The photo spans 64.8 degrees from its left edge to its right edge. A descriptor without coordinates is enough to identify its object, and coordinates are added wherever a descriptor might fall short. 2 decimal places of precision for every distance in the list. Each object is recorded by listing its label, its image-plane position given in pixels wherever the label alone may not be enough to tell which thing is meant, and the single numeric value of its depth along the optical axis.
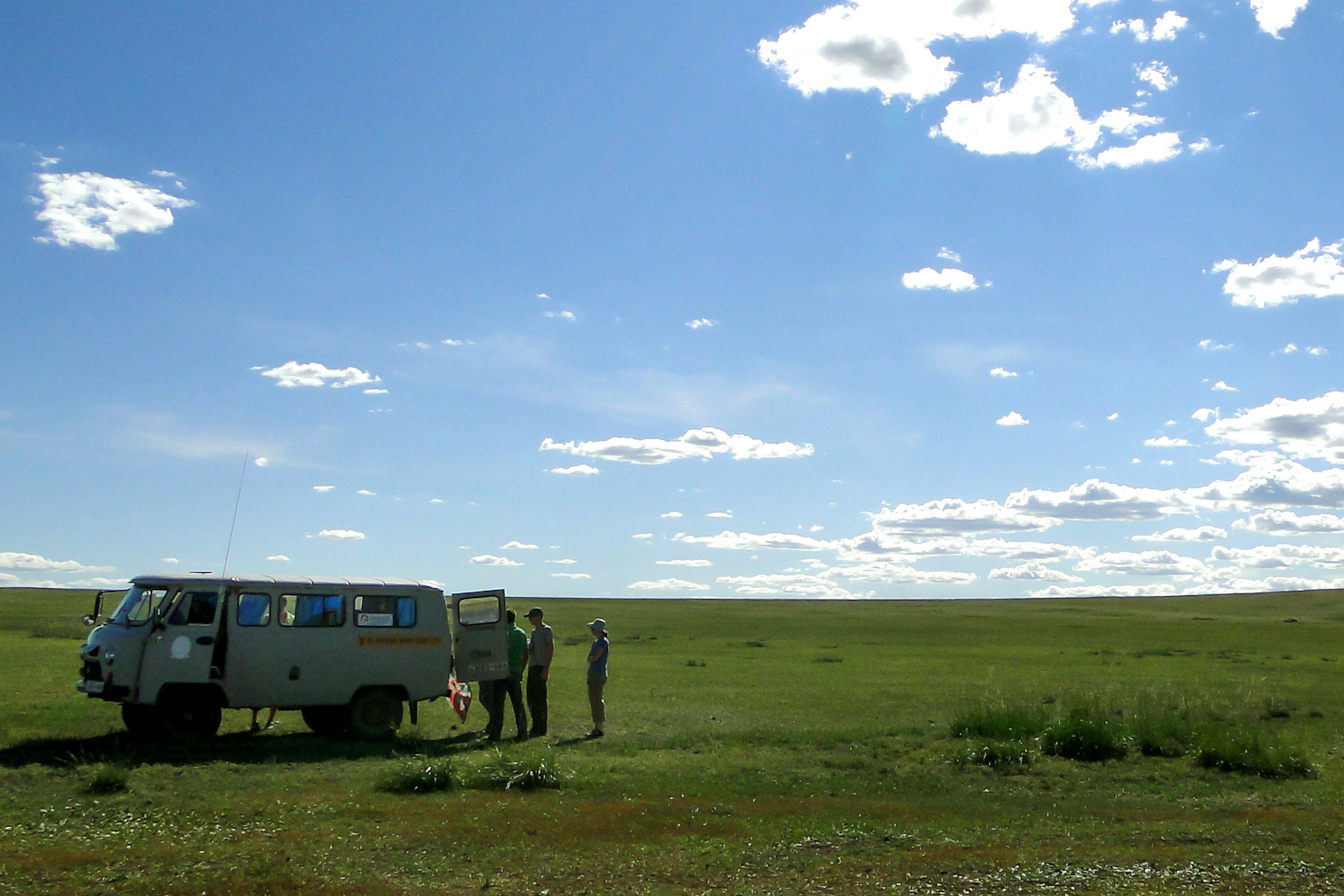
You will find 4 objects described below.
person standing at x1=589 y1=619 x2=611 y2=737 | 18.98
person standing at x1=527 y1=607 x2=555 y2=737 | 19.14
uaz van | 16.25
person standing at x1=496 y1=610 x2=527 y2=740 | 18.80
